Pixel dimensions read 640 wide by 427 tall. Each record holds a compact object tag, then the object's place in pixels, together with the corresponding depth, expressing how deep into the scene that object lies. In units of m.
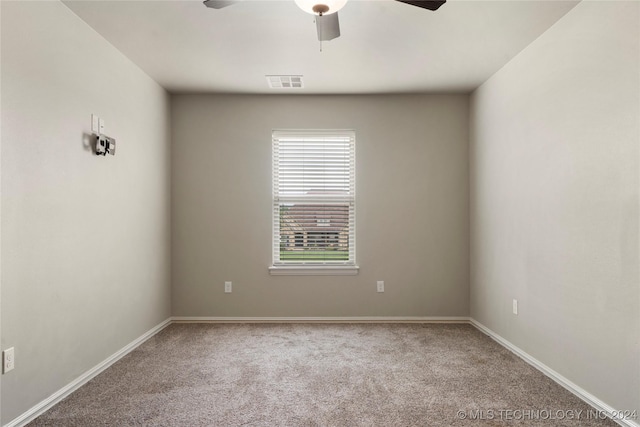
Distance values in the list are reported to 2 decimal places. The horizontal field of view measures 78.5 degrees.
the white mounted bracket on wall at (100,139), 2.87
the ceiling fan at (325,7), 1.90
